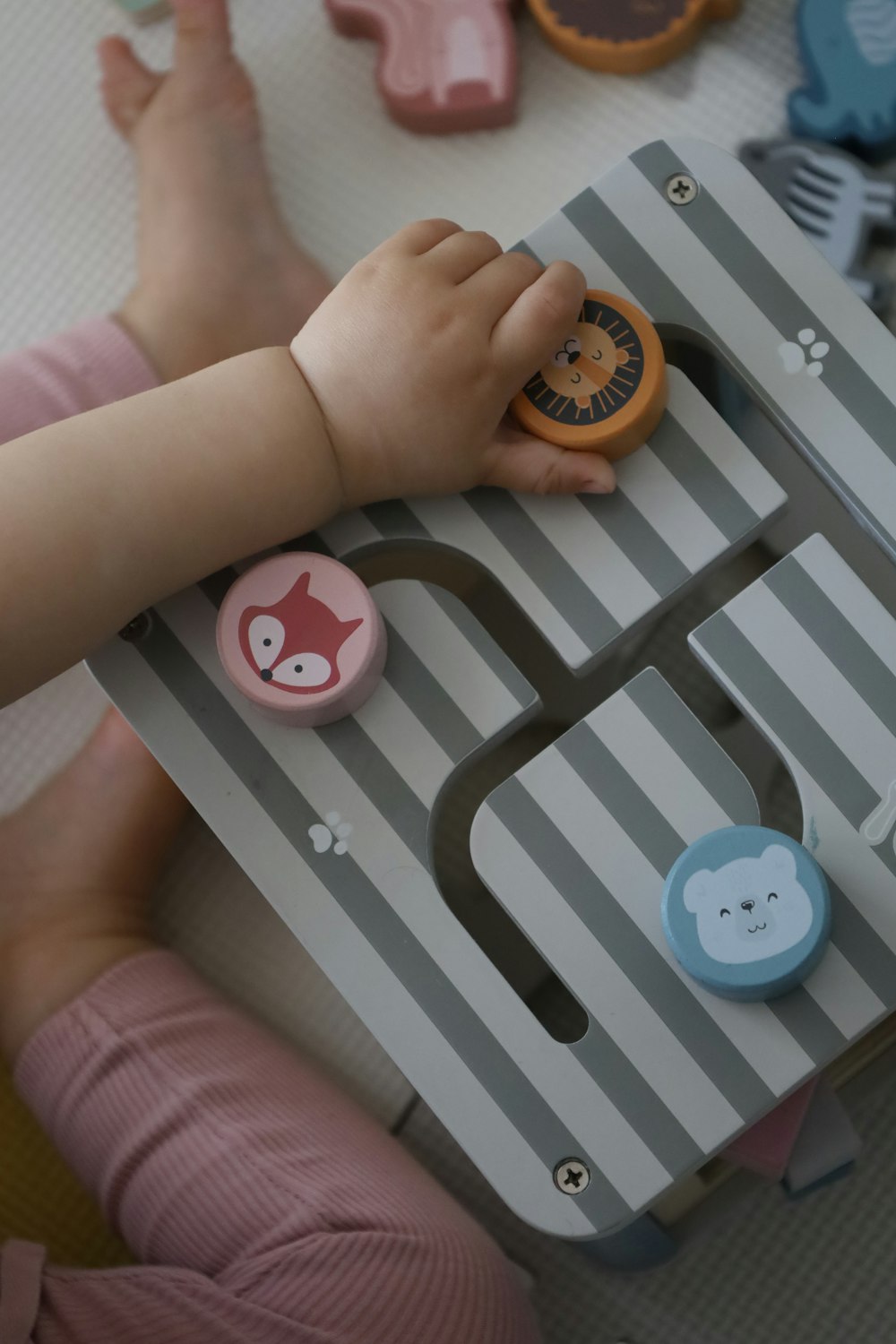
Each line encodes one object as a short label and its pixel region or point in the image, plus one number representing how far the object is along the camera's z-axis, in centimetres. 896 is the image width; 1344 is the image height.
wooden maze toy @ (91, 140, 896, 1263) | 51
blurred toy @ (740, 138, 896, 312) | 76
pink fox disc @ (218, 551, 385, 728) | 52
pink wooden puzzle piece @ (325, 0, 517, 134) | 79
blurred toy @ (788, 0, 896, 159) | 77
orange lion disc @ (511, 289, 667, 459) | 53
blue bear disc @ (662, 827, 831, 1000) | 49
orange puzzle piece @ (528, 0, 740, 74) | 79
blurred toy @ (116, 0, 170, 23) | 84
